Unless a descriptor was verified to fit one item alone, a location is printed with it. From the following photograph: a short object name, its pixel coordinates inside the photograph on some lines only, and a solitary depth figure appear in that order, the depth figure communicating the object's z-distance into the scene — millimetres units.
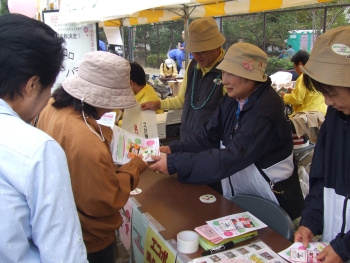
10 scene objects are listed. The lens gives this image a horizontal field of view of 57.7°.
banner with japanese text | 3621
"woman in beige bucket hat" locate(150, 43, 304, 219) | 1771
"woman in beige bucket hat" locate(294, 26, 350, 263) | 1249
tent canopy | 2260
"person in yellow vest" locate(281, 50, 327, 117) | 4457
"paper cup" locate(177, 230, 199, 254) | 1421
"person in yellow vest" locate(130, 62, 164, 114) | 3234
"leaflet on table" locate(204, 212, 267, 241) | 1512
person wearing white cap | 9520
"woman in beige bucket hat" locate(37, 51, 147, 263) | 1247
